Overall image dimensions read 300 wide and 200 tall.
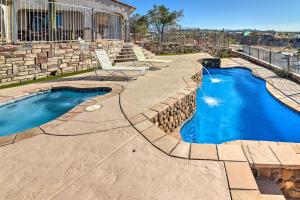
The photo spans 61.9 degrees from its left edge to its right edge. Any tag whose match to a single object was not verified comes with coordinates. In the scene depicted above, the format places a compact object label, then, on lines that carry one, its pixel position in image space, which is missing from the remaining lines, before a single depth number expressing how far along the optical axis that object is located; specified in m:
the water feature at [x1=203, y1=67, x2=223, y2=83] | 13.64
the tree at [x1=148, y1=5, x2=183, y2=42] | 24.95
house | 9.30
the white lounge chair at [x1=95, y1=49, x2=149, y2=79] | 9.09
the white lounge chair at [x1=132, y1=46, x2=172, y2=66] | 12.15
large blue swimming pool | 6.69
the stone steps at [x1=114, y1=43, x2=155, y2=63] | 14.41
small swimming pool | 5.91
